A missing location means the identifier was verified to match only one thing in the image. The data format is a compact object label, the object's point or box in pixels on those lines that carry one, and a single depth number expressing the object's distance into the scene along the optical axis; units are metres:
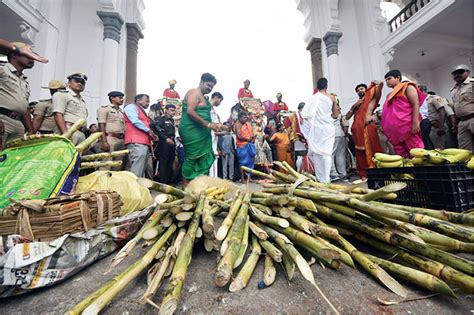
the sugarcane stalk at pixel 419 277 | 0.81
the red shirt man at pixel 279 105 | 7.89
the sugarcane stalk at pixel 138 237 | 0.95
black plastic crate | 1.53
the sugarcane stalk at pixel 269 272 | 0.92
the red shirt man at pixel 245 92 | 7.73
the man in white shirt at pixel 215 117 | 5.04
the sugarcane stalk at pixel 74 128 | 1.91
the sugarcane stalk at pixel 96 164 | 2.10
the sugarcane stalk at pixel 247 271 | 0.86
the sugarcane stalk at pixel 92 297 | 0.72
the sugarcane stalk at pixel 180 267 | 0.71
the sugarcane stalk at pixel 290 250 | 0.79
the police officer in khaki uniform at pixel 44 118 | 3.34
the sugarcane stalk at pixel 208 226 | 1.04
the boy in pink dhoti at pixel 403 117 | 2.94
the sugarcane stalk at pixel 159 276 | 0.77
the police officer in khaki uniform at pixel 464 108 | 3.41
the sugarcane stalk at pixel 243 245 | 0.97
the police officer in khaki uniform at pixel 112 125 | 3.73
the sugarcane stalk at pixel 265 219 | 1.08
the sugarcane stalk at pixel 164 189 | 1.09
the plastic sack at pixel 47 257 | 0.92
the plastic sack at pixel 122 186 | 1.82
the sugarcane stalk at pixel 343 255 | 0.92
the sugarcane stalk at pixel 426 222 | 0.89
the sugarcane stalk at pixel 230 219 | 1.00
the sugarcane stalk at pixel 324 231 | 1.02
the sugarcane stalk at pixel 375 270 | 0.85
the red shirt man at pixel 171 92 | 7.34
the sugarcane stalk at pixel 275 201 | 1.26
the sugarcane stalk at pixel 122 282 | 0.72
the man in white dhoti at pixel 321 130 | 3.74
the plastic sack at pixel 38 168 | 1.35
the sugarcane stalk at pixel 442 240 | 0.86
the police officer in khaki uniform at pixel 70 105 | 2.92
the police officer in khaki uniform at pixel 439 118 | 4.46
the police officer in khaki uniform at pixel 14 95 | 2.21
